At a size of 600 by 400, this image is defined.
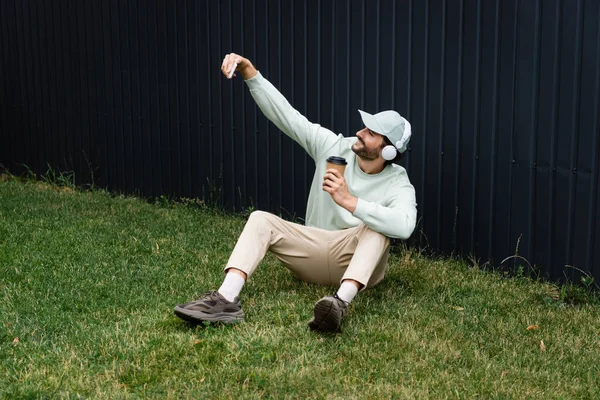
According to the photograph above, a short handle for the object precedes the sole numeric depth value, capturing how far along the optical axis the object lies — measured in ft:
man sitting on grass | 17.17
